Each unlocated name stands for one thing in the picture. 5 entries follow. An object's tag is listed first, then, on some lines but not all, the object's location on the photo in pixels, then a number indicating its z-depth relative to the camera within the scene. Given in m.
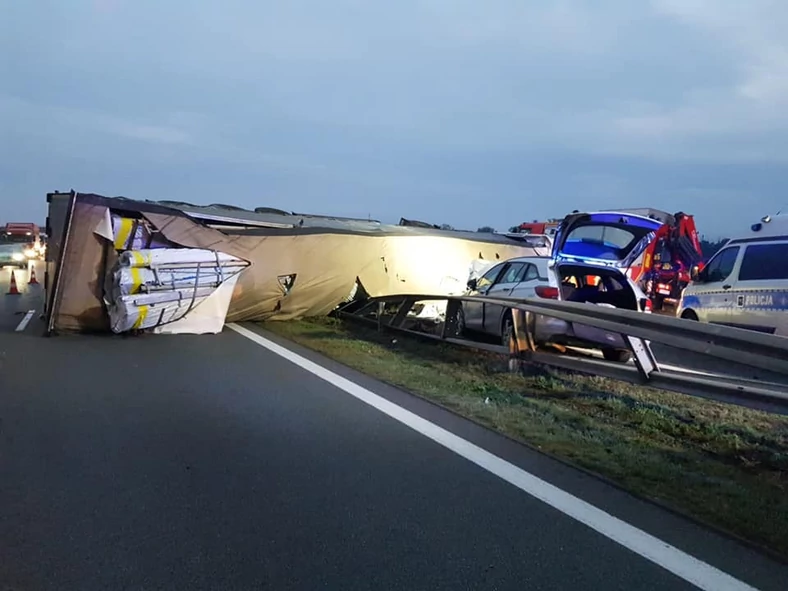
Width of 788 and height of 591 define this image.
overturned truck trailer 12.57
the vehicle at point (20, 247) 37.03
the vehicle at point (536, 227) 27.58
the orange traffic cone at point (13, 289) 20.80
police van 10.14
